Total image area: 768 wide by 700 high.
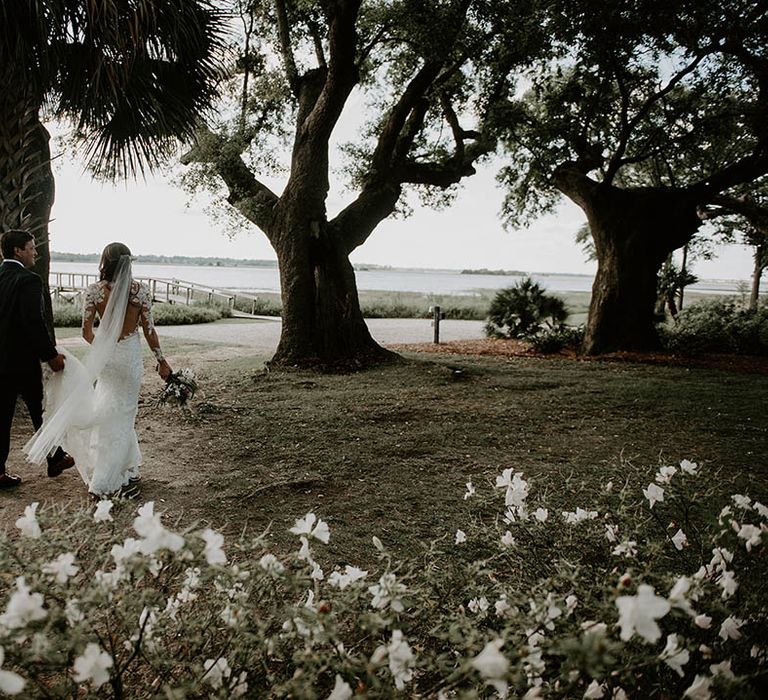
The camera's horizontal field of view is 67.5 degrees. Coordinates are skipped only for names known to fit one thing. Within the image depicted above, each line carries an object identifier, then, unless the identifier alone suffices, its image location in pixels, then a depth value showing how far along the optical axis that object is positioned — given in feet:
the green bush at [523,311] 58.18
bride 15.58
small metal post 55.72
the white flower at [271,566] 5.04
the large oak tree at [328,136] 35.29
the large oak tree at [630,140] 34.35
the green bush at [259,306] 95.14
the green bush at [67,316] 61.31
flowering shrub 4.10
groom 15.83
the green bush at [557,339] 50.08
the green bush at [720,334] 51.34
